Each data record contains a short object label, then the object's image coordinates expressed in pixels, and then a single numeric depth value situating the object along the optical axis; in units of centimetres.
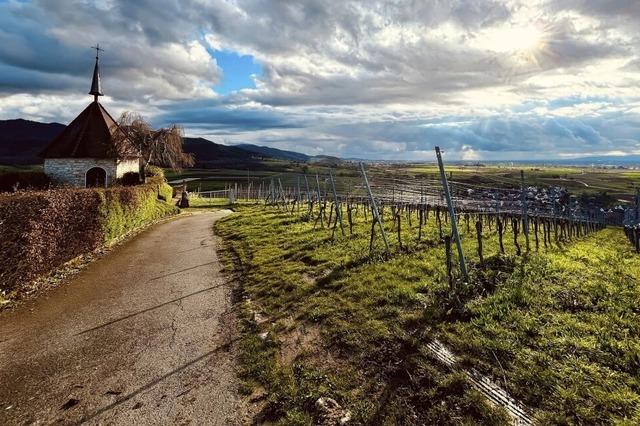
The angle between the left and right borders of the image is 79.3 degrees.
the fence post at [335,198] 1683
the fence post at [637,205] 2088
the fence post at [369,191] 1252
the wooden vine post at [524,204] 1227
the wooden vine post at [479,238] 1001
